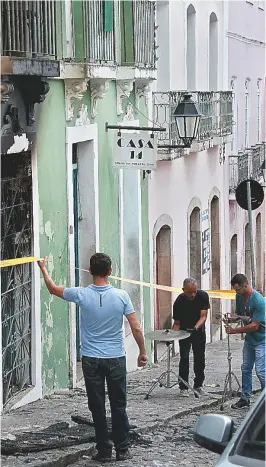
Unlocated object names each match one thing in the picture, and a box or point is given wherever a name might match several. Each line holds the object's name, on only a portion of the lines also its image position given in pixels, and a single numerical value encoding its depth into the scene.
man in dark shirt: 15.44
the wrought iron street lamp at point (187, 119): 17.75
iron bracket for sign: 16.82
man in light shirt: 10.68
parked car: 7.20
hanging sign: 17.02
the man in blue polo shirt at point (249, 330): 14.09
